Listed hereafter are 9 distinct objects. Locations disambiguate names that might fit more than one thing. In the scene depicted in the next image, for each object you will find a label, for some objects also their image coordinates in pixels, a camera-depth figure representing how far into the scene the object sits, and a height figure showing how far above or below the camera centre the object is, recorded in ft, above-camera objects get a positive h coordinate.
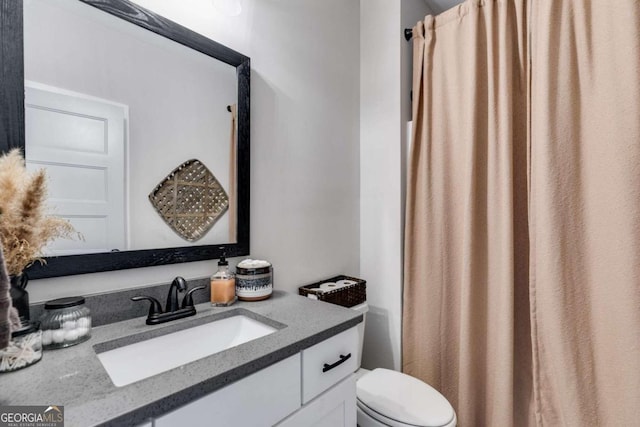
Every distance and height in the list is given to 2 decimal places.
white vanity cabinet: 2.05 -1.47
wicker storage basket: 4.76 -1.32
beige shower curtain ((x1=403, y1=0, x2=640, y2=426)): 3.77 +0.00
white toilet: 3.74 -2.57
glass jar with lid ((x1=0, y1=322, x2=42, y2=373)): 2.05 -0.96
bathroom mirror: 2.68 +1.01
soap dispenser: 3.59 -0.91
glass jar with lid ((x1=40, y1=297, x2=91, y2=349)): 2.40 -0.89
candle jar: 3.72 -0.84
